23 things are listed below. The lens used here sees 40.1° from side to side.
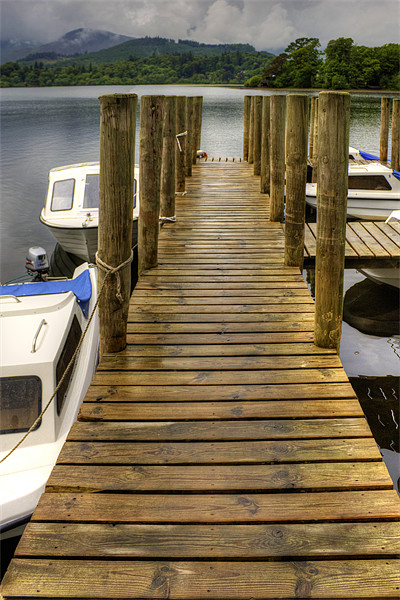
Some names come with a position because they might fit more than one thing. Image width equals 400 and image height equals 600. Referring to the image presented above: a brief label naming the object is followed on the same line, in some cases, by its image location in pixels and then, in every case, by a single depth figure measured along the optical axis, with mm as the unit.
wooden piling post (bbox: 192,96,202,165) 15234
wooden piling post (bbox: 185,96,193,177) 12656
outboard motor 9375
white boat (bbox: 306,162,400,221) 15102
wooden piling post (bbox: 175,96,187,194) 10703
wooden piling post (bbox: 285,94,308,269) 5727
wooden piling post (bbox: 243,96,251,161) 16766
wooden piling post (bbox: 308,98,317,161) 20867
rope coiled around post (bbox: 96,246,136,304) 4090
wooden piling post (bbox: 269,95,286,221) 7754
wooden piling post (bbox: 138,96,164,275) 5617
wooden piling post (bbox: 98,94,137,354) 3826
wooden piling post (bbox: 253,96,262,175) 12906
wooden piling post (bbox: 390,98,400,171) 18656
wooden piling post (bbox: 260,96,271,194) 10561
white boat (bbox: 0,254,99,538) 4230
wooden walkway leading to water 2393
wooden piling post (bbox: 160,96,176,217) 7723
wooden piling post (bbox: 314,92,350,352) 3957
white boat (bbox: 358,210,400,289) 10141
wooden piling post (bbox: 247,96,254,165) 13961
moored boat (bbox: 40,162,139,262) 11844
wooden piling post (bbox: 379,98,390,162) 20430
